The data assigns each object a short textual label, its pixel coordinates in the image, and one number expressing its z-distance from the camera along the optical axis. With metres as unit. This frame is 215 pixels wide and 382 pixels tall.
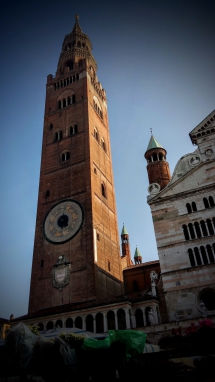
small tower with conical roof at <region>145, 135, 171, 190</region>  32.56
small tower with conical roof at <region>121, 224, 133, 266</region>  48.92
